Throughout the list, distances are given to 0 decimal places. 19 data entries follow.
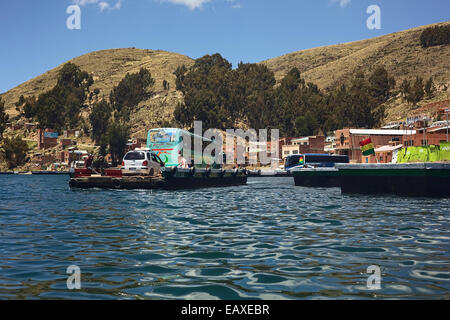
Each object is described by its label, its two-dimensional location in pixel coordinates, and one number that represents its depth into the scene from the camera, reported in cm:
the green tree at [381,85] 13250
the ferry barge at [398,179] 2762
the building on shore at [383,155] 7294
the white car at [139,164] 3538
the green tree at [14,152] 12369
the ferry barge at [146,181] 3509
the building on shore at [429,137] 6557
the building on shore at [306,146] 9569
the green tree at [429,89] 12264
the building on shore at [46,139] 13725
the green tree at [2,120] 13612
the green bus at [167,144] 4075
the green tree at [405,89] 12306
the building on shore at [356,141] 8125
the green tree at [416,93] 12059
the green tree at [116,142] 11919
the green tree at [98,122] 14350
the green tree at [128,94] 17288
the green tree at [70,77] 19500
